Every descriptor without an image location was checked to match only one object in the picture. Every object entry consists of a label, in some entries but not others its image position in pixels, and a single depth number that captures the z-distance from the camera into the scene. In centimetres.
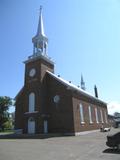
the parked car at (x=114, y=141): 865
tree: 4022
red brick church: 2004
